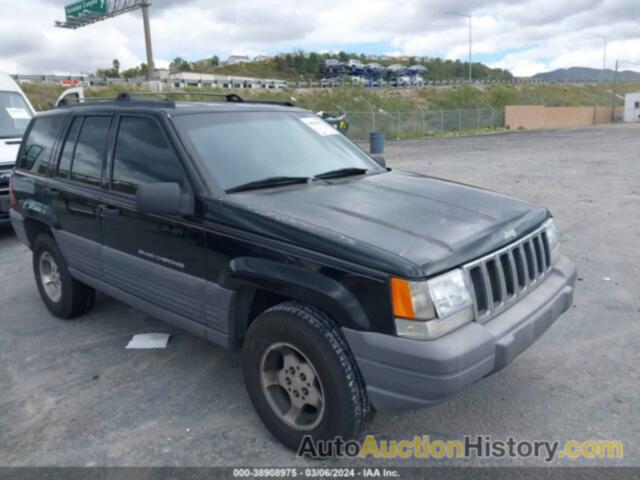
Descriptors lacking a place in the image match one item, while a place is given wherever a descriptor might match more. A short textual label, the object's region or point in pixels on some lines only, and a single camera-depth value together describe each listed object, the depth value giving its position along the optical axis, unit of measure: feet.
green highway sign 134.51
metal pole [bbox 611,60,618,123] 209.46
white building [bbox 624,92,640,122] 205.49
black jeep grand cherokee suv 8.47
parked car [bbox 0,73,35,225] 25.23
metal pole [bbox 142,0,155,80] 143.79
